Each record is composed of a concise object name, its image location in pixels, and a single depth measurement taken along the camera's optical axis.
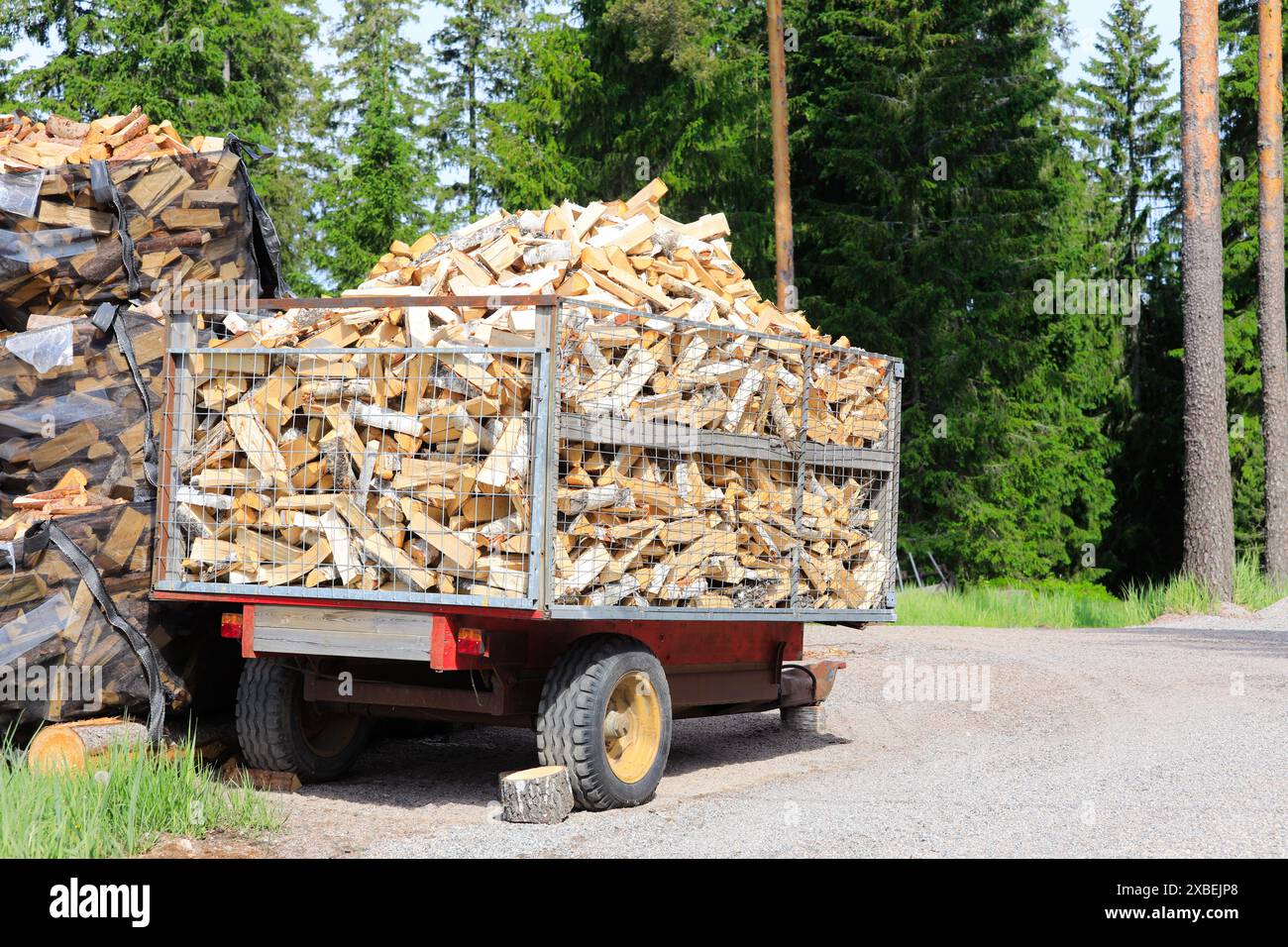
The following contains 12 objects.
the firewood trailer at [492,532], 6.28
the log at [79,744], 6.43
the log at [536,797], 6.30
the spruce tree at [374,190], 29.62
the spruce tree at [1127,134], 38.72
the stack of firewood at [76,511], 6.99
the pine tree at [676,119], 24.98
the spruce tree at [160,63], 25.91
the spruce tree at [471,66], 35.90
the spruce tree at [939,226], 24.83
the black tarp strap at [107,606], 7.09
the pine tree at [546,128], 25.83
